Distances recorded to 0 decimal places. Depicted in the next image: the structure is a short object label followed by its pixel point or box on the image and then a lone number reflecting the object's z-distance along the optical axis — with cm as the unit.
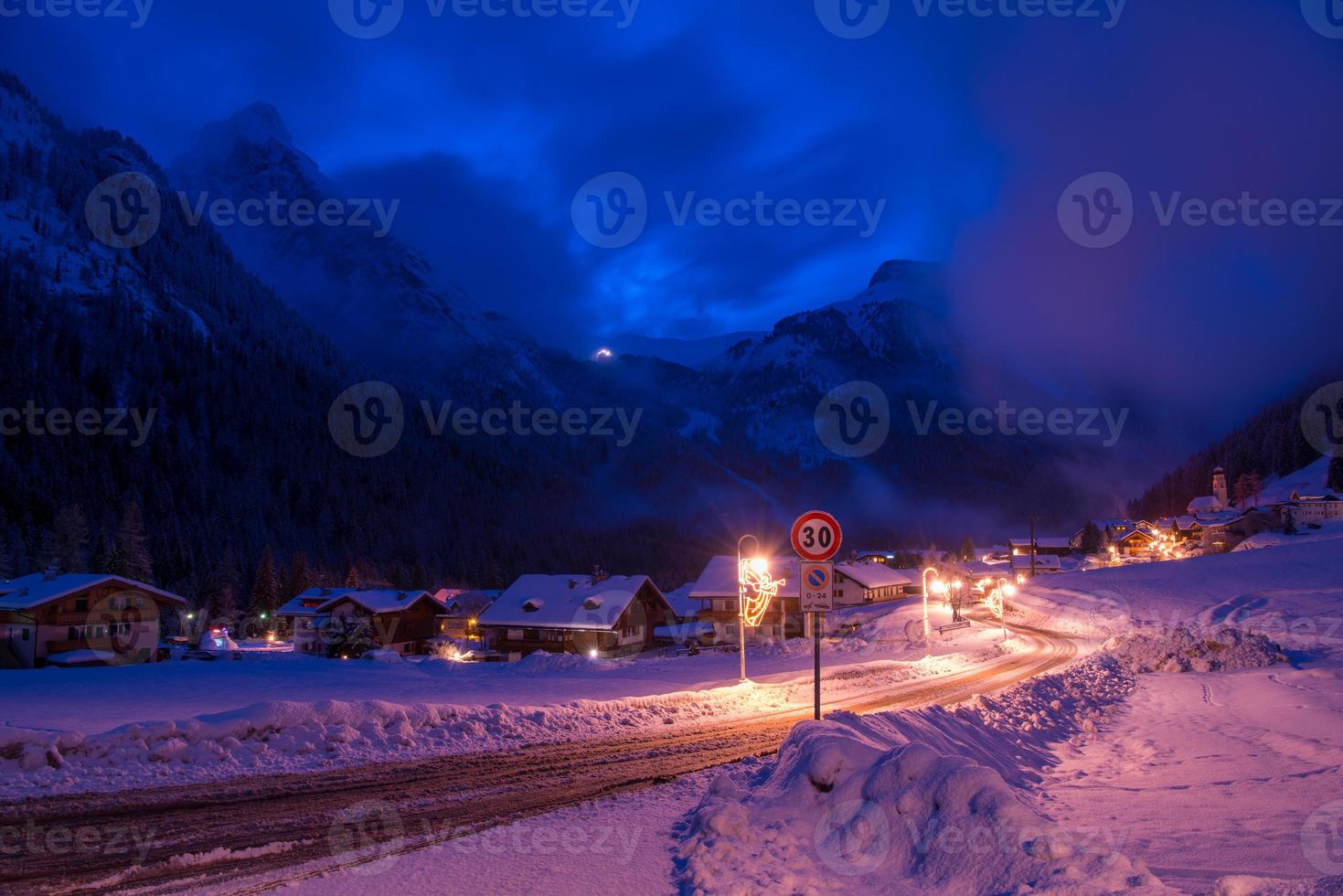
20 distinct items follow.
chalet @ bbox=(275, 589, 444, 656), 7156
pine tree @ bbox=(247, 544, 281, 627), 8519
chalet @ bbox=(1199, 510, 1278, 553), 10606
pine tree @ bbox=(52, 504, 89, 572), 8012
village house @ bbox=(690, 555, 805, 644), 6925
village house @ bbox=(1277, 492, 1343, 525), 10338
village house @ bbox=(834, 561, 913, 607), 8362
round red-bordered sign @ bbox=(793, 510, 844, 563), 1262
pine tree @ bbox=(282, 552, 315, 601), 8850
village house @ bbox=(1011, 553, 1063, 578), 11312
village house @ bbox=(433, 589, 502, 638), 8232
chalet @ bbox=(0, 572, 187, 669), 4806
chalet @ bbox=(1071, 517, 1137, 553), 13448
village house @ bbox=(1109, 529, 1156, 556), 11844
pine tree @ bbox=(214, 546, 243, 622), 8606
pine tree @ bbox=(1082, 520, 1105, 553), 13862
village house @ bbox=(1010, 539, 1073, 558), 14438
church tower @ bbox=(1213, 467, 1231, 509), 13788
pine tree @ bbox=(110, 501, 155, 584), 7576
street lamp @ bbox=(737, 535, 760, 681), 2413
